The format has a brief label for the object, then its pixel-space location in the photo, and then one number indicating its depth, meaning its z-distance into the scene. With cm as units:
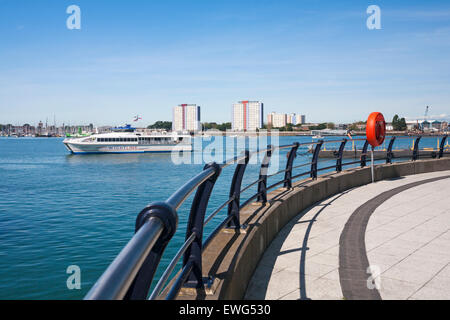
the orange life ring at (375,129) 996
